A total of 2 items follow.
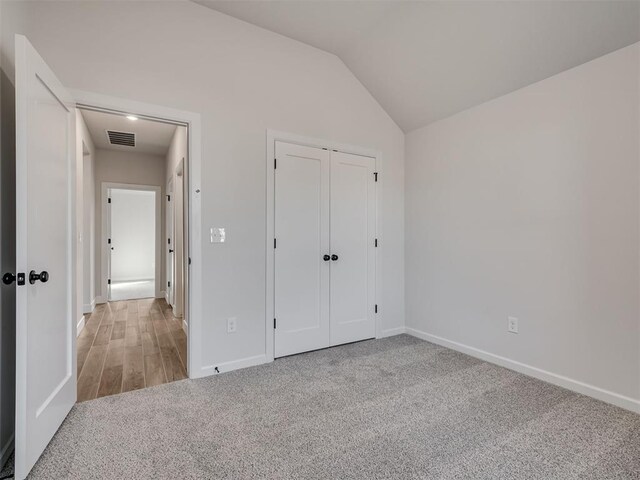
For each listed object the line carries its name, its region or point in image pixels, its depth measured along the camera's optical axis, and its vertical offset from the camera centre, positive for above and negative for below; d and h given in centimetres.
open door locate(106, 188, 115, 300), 548 -7
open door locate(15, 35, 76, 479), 141 -10
